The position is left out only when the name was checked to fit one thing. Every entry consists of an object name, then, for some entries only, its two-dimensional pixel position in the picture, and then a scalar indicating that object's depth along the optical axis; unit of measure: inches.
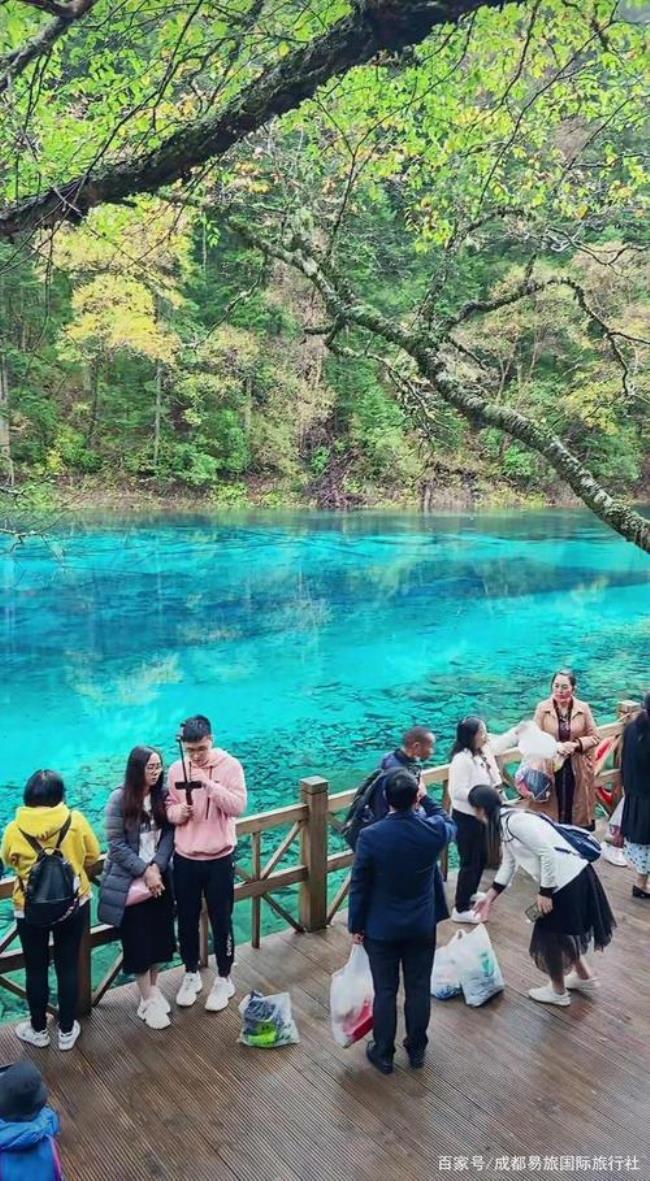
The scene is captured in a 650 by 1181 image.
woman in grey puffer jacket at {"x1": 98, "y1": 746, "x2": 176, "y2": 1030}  136.0
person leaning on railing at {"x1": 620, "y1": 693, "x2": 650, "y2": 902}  174.7
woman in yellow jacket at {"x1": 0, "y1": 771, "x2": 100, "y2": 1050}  128.0
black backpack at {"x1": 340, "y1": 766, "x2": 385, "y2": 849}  140.5
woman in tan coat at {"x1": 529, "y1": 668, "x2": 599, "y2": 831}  184.1
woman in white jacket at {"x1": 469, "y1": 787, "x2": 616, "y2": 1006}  135.9
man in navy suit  120.6
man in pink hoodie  139.0
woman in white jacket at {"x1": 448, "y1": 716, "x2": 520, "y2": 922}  171.2
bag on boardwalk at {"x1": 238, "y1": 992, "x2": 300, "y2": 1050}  134.2
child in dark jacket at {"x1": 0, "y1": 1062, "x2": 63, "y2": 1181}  83.1
